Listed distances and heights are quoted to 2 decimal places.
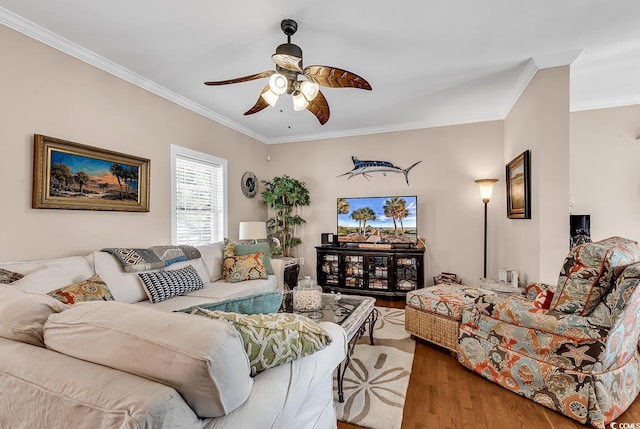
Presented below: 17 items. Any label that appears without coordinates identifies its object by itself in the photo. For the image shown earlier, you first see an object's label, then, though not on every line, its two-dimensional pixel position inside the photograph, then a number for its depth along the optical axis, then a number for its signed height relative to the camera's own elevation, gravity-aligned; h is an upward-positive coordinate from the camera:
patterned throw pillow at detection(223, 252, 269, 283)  3.46 -0.58
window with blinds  3.83 +0.27
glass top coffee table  2.06 -0.70
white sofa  0.72 -0.41
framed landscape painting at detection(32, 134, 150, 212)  2.46 +0.37
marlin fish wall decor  4.82 +0.82
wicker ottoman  2.60 -0.84
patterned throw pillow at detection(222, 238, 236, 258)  3.70 -0.39
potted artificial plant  5.02 +0.20
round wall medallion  4.96 +0.57
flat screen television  4.60 -0.02
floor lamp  4.07 +0.38
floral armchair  1.73 -0.73
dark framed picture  3.07 +0.35
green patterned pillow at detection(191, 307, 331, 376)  1.05 -0.44
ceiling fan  2.21 +1.07
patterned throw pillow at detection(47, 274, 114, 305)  1.97 -0.50
